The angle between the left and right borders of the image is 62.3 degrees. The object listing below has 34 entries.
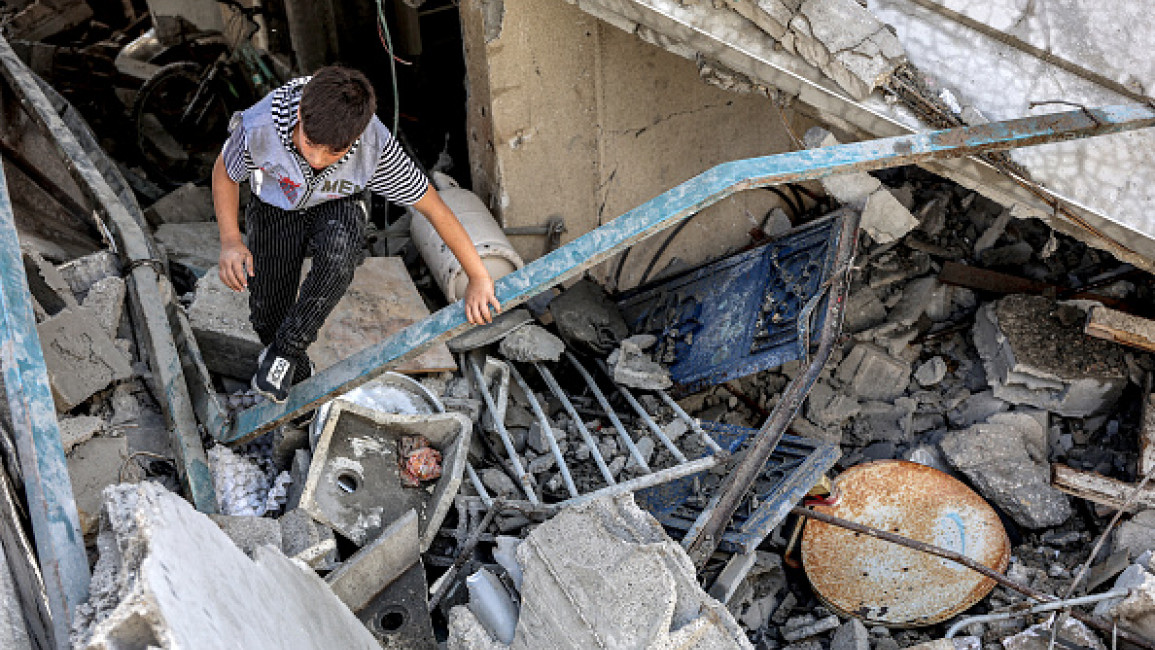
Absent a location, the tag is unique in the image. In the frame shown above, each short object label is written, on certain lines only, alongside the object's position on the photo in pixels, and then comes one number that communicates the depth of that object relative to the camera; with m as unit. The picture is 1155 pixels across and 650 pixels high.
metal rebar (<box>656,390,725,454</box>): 4.38
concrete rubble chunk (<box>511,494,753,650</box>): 2.66
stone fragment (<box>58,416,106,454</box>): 3.20
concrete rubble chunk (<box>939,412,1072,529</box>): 4.79
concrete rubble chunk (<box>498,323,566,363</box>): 4.73
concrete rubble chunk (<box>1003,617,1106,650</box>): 4.12
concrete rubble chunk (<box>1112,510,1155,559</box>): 4.46
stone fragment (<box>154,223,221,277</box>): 4.88
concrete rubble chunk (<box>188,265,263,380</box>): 4.16
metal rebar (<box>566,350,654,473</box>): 4.32
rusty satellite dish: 4.39
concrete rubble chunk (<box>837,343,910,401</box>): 5.44
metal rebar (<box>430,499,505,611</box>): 3.46
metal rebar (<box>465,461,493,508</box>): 3.87
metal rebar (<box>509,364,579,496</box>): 4.14
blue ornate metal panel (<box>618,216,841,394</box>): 4.71
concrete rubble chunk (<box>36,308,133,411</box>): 3.48
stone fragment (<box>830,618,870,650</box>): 4.13
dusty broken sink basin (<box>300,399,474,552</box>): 3.59
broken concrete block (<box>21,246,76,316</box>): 3.71
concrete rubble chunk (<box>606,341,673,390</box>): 4.80
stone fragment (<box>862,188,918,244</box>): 5.22
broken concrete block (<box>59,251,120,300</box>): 3.98
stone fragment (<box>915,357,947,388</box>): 5.42
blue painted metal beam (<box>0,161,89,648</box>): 2.20
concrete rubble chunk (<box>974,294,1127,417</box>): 5.12
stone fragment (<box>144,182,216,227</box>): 5.95
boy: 2.91
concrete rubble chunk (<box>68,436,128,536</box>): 3.06
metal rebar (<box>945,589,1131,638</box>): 4.09
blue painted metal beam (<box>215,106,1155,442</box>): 2.97
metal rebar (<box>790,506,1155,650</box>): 4.01
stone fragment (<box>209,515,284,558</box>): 2.86
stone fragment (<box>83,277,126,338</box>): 3.86
